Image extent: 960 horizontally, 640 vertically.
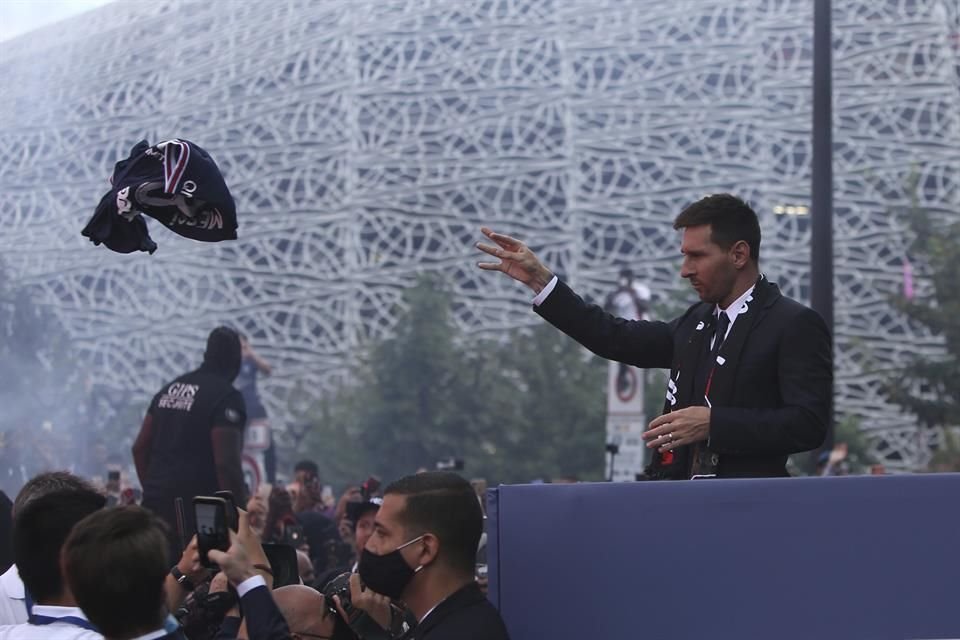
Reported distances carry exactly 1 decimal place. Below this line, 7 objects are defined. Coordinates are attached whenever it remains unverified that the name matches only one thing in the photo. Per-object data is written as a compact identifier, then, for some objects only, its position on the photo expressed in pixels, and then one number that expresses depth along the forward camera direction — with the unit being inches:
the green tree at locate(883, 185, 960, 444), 2299.0
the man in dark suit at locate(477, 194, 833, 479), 326.7
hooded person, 539.5
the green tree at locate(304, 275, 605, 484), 2774.7
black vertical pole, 927.9
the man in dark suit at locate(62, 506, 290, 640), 240.6
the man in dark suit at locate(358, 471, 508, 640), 286.8
